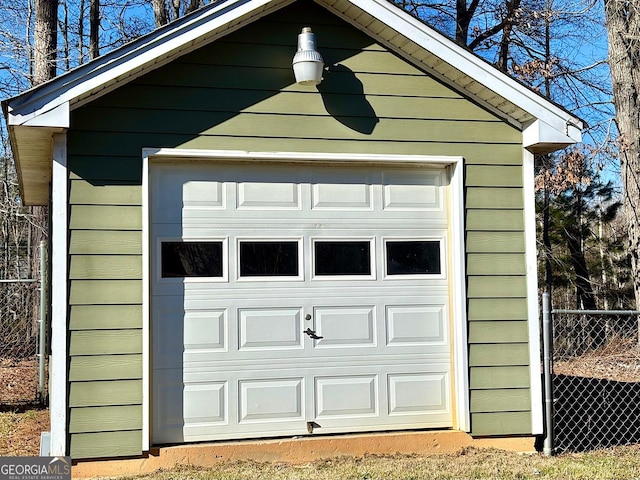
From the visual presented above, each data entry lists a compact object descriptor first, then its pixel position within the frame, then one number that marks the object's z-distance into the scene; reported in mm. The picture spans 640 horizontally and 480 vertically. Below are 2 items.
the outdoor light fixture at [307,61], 5926
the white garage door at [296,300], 5945
